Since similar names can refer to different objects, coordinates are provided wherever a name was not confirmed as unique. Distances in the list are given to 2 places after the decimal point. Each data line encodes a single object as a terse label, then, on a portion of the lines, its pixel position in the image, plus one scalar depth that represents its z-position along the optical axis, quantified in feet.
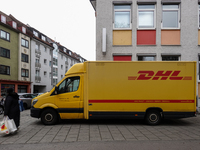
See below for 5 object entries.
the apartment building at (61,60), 155.22
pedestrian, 20.27
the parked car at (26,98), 51.06
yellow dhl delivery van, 24.36
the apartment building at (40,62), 119.24
